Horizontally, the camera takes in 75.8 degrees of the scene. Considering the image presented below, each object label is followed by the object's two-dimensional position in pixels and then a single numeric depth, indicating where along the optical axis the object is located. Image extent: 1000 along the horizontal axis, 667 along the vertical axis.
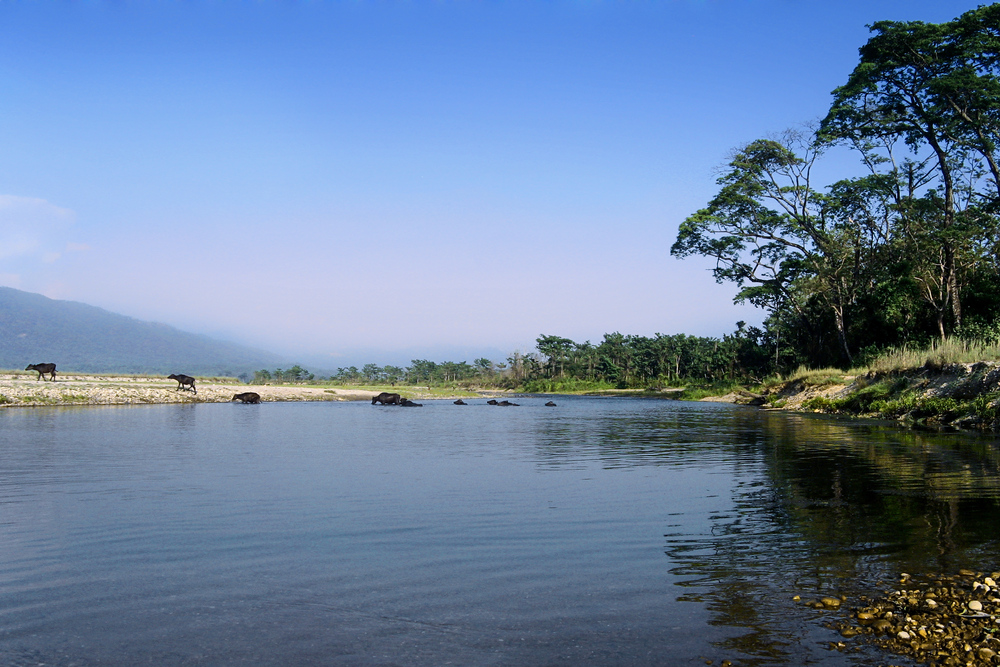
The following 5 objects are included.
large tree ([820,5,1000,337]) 34.44
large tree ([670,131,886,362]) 45.62
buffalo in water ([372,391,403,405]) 49.53
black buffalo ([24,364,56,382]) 47.04
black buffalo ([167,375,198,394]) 50.38
